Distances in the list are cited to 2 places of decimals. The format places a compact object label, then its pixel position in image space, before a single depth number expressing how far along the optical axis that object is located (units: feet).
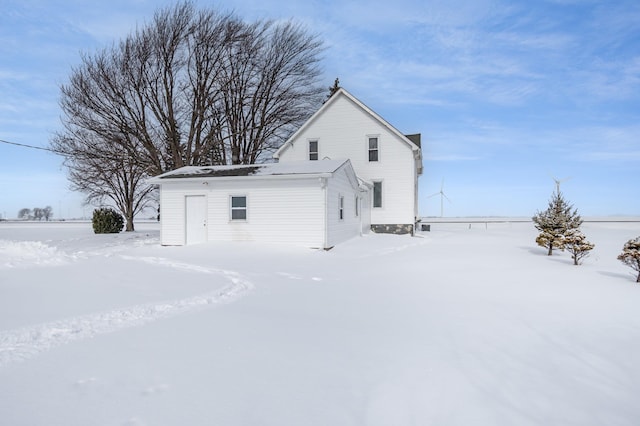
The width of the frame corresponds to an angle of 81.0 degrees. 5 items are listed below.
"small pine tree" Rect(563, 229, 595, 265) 40.34
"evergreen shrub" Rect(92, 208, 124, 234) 97.55
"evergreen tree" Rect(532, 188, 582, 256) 50.24
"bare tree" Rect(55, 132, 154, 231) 78.84
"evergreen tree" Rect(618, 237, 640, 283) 31.60
